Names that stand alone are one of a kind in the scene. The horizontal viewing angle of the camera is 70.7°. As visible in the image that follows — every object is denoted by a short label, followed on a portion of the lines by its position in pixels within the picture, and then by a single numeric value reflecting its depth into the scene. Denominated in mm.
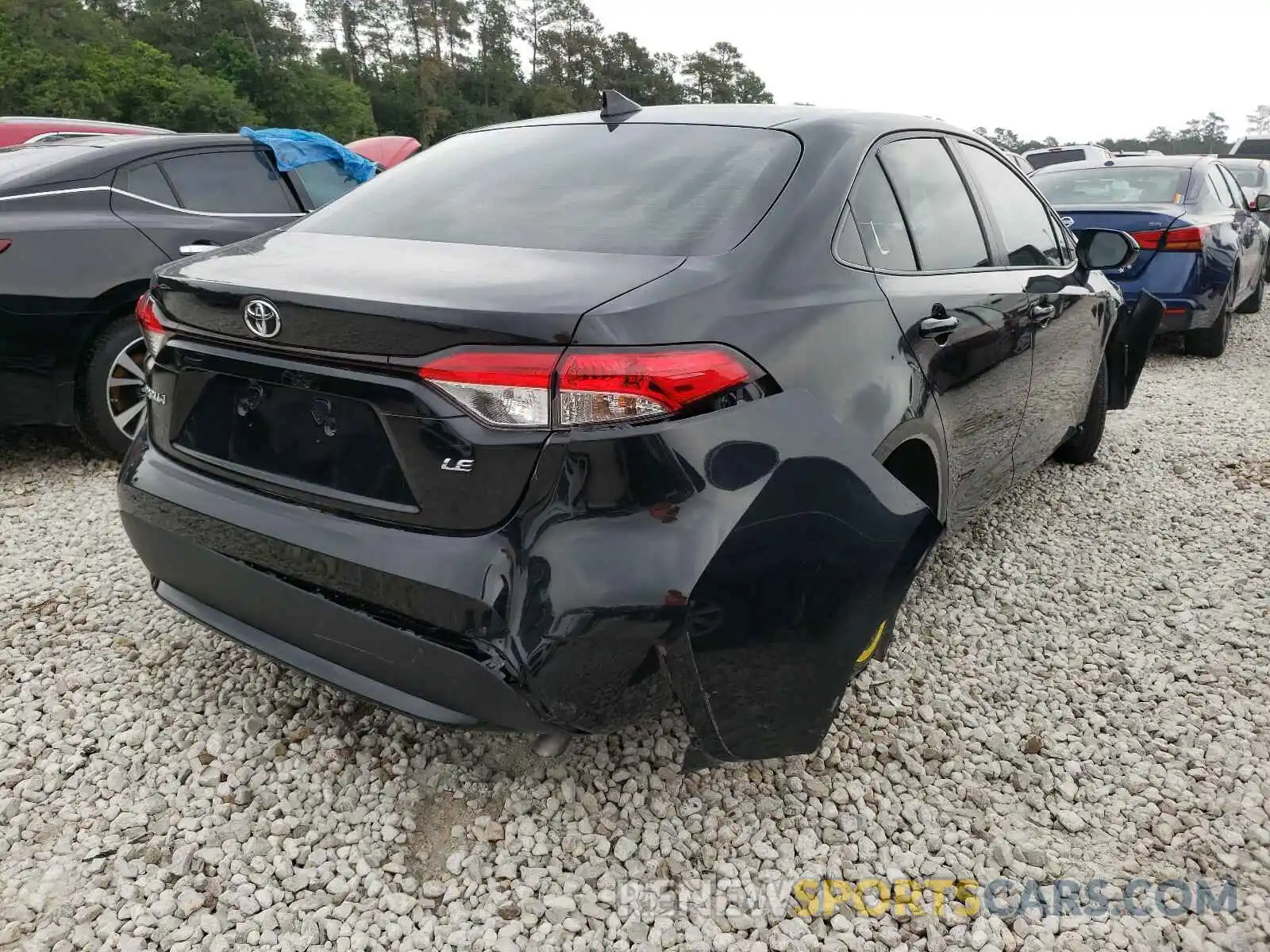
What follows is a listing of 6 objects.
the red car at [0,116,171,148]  8320
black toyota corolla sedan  1554
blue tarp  4812
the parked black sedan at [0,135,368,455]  3537
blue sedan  6348
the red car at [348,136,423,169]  10250
